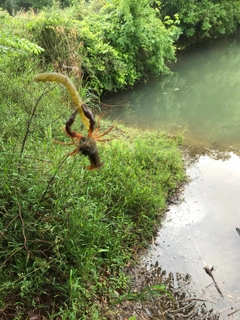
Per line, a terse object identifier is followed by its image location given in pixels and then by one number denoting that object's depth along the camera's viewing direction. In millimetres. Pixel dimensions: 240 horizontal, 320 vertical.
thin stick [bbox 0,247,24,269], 2316
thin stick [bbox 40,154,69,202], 2662
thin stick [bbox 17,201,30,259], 2364
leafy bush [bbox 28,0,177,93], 6234
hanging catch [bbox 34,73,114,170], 1097
